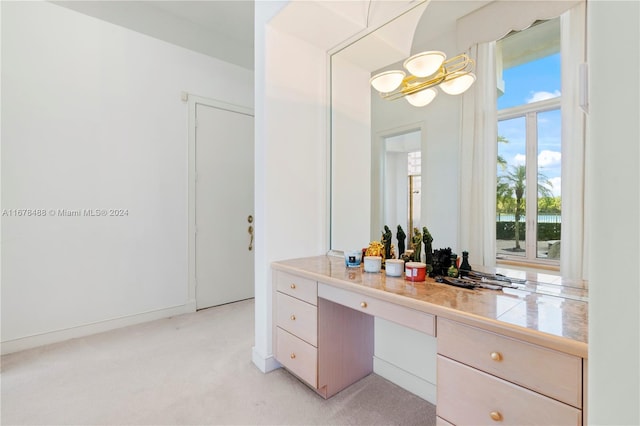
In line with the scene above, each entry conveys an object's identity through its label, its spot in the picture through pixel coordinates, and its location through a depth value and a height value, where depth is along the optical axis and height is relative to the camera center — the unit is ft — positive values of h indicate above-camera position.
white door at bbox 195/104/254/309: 10.93 +0.11
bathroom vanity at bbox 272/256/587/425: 2.79 -1.47
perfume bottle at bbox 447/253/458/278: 4.77 -0.96
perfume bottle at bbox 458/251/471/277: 4.83 -0.92
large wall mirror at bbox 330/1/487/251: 5.37 +1.43
